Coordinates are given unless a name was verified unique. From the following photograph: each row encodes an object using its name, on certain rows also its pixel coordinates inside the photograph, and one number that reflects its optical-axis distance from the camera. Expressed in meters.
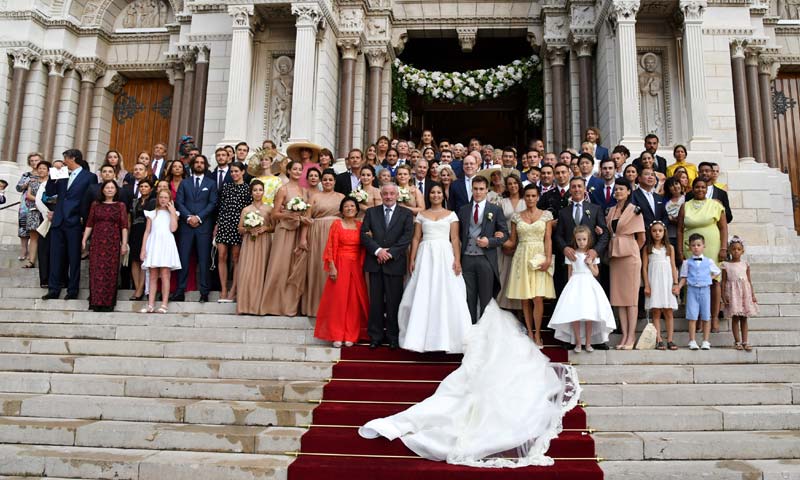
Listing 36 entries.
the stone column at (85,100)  16.55
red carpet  4.35
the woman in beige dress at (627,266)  6.50
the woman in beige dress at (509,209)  6.87
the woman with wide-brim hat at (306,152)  8.89
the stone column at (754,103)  15.02
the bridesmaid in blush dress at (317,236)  7.41
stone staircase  4.62
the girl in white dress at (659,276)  6.49
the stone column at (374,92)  14.98
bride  6.16
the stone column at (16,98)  15.49
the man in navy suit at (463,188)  7.70
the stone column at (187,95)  15.57
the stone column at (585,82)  14.05
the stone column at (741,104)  14.38
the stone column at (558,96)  14.57
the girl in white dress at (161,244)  7.56
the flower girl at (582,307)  6.06
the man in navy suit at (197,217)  7.93
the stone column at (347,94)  14.50
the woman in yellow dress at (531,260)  6.45
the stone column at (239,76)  13.02
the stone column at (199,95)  15.06
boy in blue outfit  6.46
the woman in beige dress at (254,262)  7.48
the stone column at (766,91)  15.50
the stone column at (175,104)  15.81
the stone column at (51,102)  15.95
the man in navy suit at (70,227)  8.09
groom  6.56
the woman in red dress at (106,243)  7.58
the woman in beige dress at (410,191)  7.30
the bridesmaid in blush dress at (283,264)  7.48
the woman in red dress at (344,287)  6.64
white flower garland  14.87
